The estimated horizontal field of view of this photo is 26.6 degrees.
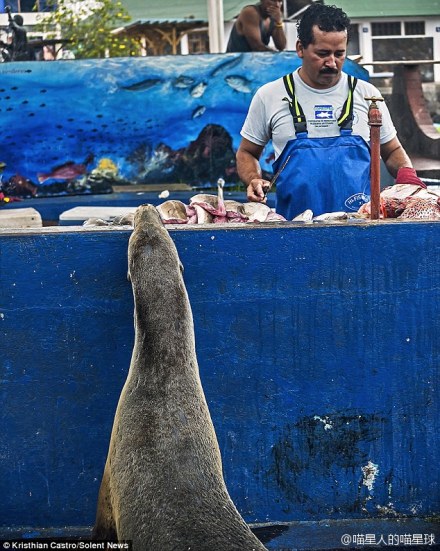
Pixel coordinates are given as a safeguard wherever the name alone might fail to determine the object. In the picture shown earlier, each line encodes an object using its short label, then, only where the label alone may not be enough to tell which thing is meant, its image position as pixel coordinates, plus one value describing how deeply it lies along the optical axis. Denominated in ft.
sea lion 11.57
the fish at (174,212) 16.48
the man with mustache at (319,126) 19.17
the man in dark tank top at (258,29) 39.27
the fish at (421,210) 15.36
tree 60.70
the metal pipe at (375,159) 14.99
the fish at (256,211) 17.35
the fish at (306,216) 16.38
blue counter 14.33
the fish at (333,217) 15.93
